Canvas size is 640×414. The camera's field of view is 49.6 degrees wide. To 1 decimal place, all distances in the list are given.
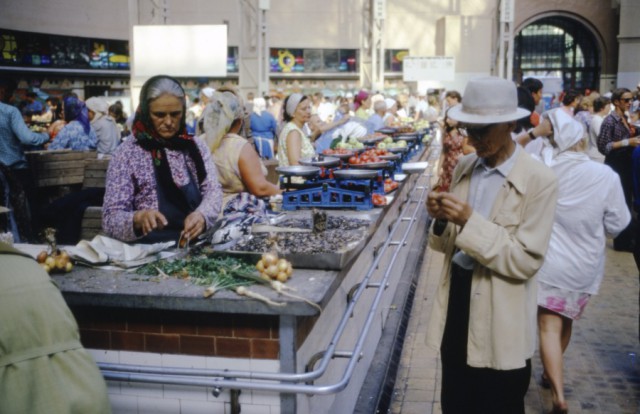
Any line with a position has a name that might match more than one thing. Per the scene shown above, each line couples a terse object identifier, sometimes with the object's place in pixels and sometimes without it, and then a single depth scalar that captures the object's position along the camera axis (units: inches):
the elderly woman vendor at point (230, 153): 178.2
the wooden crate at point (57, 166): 332.2
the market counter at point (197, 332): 111.3
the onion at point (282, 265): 119.6
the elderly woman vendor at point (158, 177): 138.3
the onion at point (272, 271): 119.0
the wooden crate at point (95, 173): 308.5
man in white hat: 111.3
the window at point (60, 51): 830.5
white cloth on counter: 129.5
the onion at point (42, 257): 125.0
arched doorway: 1274.6
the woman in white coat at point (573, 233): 177.9
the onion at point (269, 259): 120.3
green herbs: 118.0
